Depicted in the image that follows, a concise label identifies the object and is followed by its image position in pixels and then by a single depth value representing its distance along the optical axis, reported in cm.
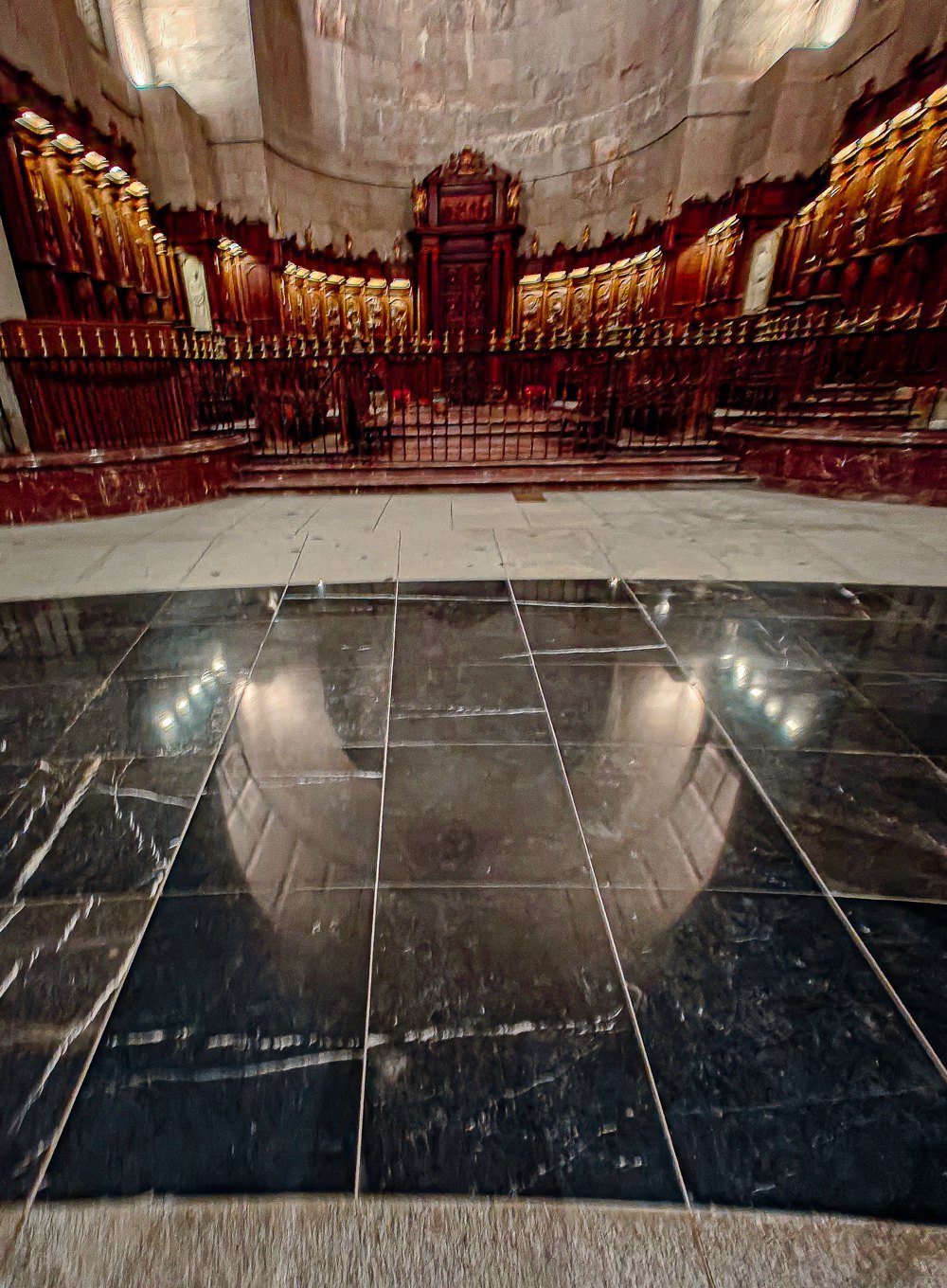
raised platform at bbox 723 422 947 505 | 488
